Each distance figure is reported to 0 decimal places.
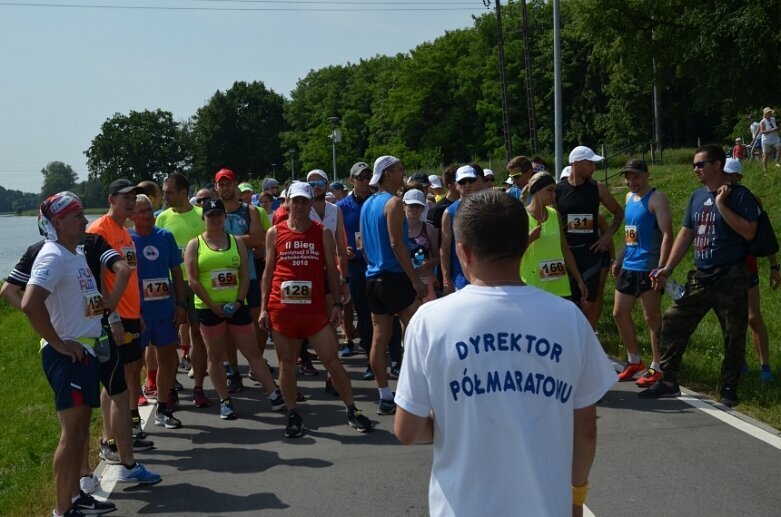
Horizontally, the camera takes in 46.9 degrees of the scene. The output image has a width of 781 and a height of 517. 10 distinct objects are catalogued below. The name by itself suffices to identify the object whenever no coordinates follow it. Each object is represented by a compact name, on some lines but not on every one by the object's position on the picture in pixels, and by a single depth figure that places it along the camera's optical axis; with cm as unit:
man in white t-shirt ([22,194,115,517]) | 538
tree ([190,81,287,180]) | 10025
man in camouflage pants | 746
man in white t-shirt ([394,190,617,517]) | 258
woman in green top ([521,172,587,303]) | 767
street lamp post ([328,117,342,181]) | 3944
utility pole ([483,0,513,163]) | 3744
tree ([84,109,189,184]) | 10069
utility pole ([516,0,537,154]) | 3403
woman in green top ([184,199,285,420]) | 781
